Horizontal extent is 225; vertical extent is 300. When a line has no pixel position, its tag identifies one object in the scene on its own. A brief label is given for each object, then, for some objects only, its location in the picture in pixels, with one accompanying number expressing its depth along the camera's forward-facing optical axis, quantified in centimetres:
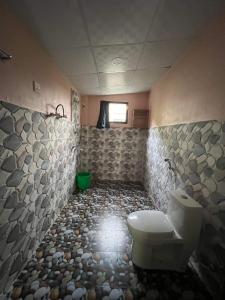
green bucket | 328
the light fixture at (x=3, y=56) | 96
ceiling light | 188
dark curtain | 368
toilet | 131
